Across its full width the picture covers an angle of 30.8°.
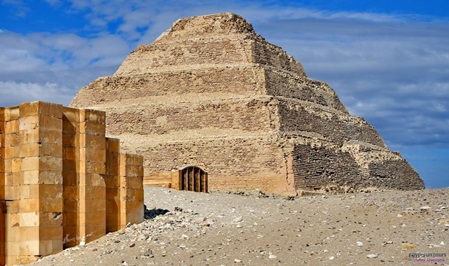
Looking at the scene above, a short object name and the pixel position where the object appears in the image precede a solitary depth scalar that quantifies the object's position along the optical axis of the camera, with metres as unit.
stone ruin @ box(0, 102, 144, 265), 20.50
